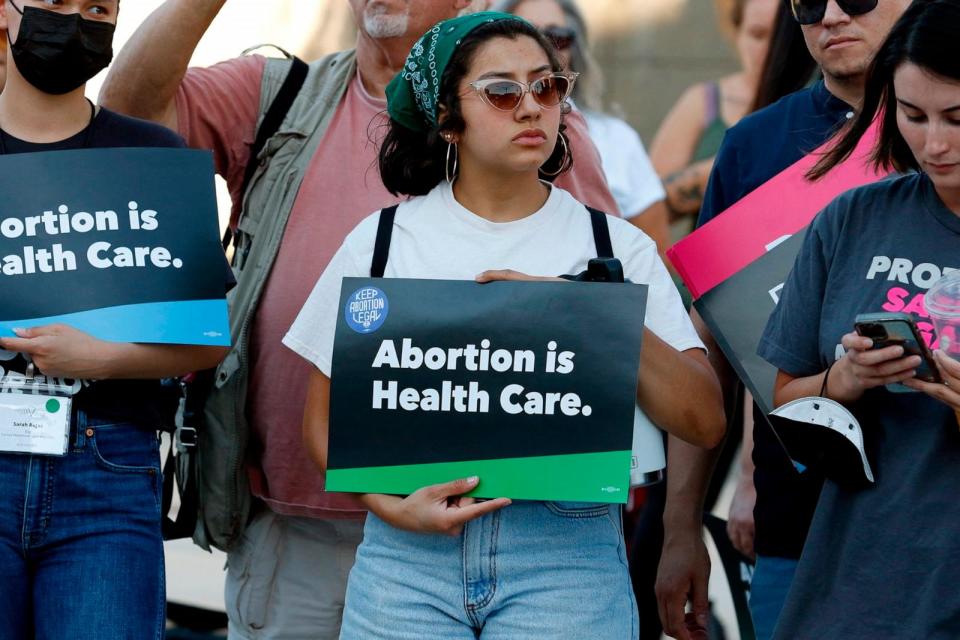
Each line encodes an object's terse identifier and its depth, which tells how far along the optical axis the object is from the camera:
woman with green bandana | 5.21
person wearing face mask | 5.68
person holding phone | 4.68
